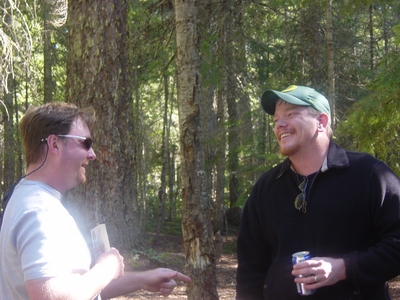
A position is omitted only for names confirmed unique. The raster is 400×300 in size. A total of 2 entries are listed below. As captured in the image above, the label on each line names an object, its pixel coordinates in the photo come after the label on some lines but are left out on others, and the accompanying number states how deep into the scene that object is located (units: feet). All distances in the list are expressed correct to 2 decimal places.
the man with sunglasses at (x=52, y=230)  6.63
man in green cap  8.41
